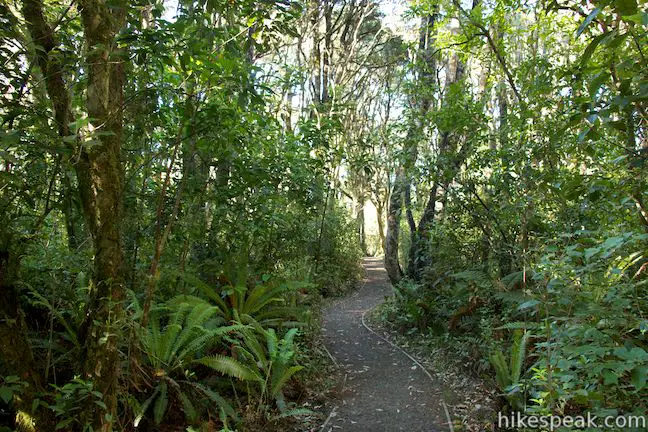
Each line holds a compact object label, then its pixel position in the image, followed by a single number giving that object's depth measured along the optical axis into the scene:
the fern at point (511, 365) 4.62
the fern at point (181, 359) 4.16
